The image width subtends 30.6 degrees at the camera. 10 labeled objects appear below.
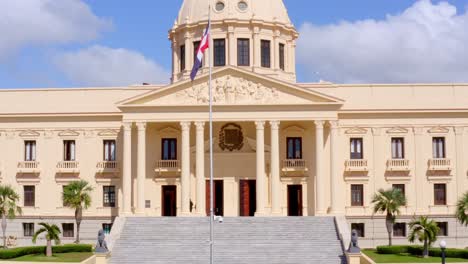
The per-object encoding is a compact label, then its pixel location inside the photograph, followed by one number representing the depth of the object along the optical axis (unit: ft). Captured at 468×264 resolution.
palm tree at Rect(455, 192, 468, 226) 173.47
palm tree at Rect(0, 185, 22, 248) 188.85
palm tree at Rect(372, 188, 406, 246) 189.26
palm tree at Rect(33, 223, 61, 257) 167.94
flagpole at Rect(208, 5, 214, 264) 151.02
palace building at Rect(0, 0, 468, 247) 200.64
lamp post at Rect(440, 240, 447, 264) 133.08
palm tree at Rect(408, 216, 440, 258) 166.45
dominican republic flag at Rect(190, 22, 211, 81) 161.85
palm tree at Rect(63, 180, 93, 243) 198.18
